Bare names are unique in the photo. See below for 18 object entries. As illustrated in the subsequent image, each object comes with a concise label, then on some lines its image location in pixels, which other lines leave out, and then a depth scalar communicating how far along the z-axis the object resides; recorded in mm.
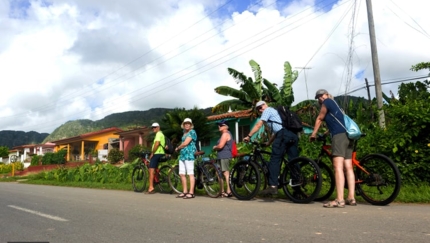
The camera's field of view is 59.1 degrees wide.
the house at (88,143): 48212
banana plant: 20312
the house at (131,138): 37406
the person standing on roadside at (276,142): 6500
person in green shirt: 9383
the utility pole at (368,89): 26012
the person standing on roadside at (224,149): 8102
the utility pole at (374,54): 14088
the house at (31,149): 66375
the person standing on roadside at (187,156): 8180
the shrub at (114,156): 35906
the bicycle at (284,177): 6211
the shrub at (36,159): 45000
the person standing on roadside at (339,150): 5723
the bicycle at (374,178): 5859
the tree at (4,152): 77812
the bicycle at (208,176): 8070
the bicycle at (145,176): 9664
